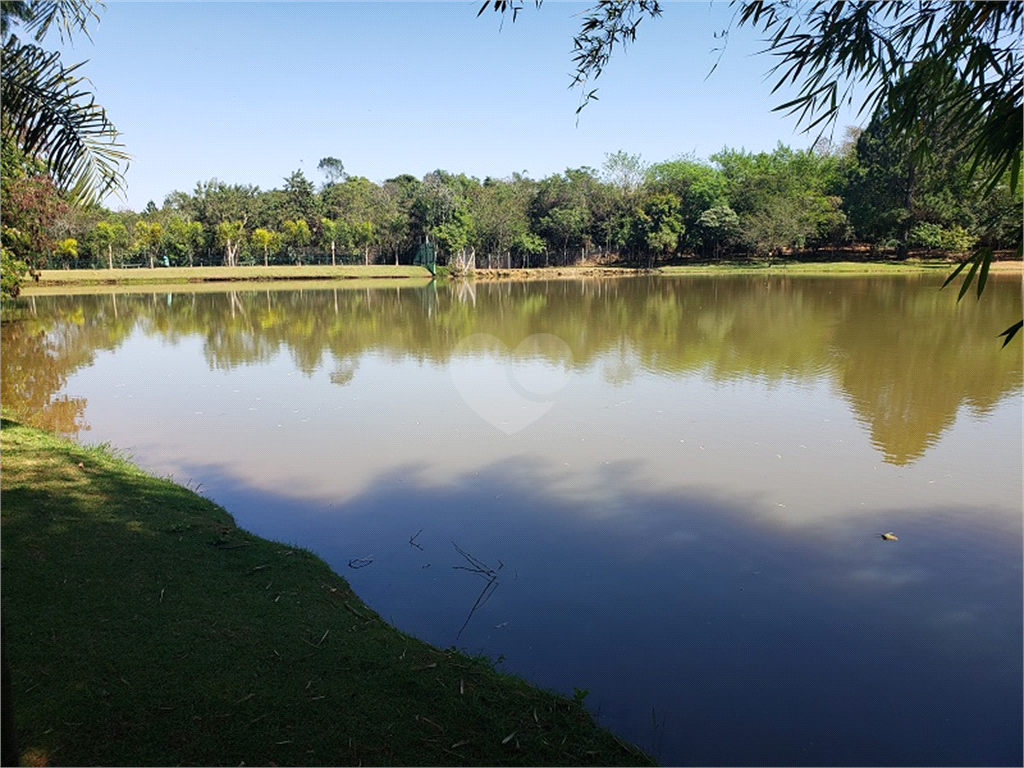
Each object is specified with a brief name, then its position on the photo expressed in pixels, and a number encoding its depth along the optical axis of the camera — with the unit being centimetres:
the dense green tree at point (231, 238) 5703
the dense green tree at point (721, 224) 5303
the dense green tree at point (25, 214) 1541
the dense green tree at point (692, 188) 5622
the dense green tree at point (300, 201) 6259
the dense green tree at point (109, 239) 5397
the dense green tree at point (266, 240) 5822
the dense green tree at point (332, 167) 9563
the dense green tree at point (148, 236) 5775
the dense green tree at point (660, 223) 5525
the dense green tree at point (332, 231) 5891
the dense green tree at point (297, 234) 6006
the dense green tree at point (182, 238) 5769
